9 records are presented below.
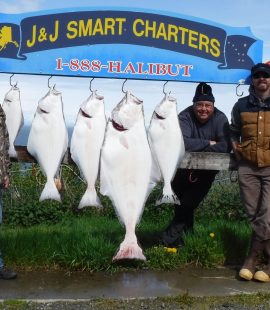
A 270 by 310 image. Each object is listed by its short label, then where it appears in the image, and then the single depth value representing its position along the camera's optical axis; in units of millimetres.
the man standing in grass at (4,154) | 4652
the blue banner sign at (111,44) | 4957
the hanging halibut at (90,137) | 4594
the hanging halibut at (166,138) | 4695
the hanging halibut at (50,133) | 4625
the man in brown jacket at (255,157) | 4887
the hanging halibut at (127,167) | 4500
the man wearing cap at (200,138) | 5281
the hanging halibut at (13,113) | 4805
